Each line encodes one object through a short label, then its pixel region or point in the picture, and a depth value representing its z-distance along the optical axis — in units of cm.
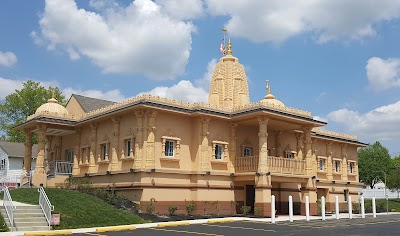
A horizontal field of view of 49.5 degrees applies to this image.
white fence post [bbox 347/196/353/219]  2931
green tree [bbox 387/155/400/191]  5981
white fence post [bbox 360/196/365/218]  3048
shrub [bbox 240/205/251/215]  2897
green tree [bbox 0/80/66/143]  6138
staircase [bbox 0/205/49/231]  1989
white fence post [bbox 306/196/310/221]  2657
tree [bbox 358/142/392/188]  8194
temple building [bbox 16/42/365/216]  2775
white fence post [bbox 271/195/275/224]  2426
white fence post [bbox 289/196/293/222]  2512
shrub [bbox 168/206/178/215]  2678
